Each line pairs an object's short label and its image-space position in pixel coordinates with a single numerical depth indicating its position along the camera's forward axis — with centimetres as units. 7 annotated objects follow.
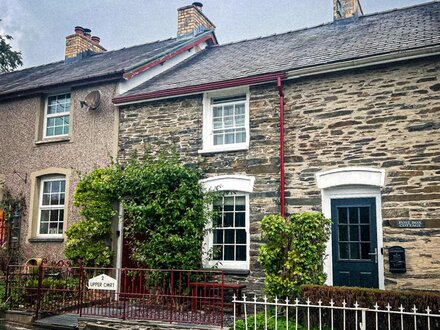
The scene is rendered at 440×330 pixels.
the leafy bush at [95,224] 1127
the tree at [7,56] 2545
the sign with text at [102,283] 830
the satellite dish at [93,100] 1253
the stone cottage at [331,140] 885
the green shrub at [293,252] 862
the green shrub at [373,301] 701
